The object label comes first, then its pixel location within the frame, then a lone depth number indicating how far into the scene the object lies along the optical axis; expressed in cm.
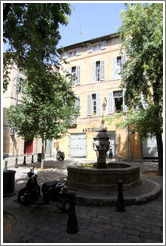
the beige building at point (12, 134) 1897
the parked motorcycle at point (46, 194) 387
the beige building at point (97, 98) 1546
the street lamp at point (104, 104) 1566
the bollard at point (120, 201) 395
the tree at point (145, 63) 778
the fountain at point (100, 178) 511
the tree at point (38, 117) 978
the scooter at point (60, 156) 1540
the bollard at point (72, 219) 304
